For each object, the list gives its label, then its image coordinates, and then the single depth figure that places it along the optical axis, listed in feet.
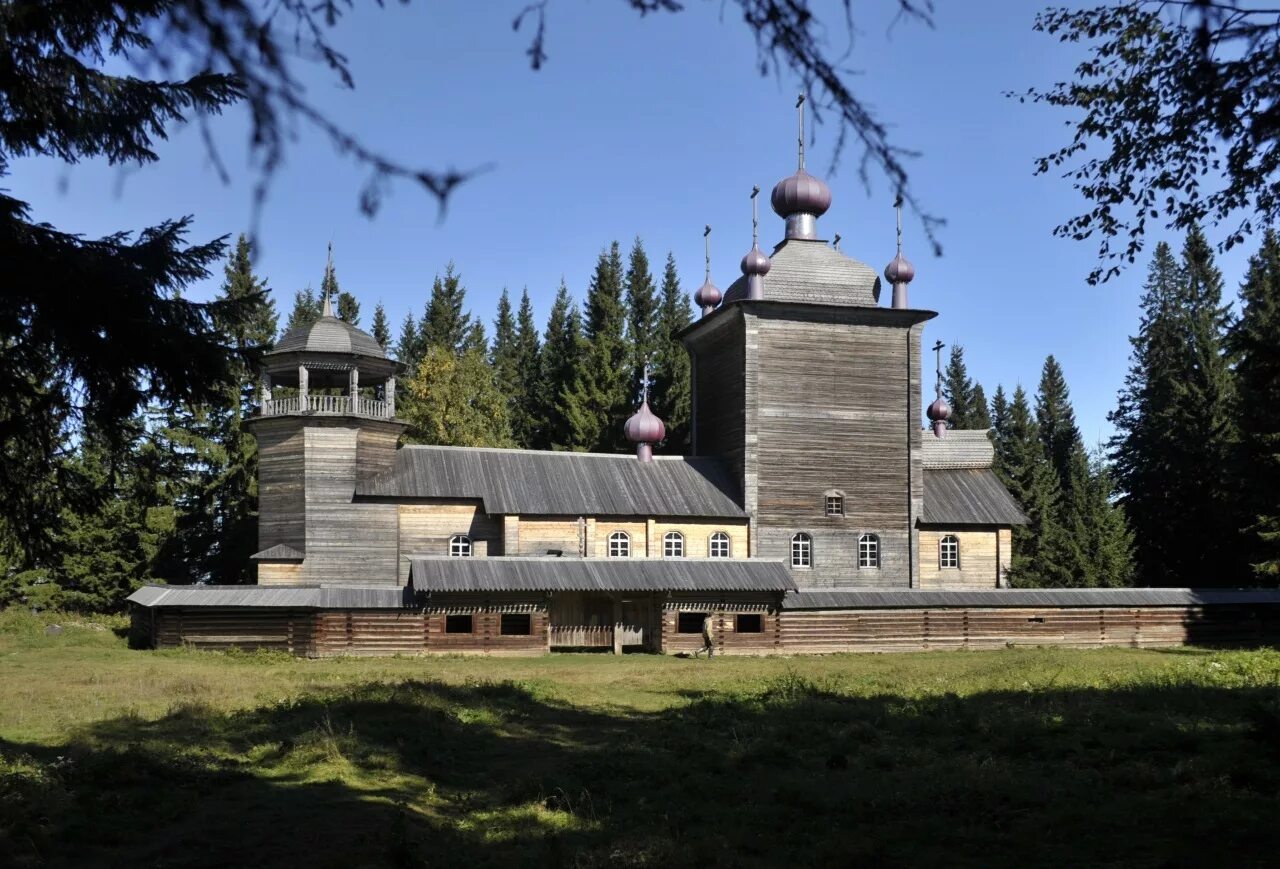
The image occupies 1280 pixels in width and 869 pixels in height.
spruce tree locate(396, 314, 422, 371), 256.11
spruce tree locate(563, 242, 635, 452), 189.06
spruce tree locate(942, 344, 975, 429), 268.00
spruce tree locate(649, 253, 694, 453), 194.70
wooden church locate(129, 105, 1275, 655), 111.45
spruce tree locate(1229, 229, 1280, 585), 128.36
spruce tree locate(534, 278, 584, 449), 196.65
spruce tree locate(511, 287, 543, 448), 214.81
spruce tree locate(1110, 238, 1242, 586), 162.30
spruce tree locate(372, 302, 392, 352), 239.50
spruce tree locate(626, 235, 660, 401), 217.15
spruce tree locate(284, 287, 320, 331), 220.64
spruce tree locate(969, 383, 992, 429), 252.01
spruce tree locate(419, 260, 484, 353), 234.79
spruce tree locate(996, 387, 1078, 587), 158.51
